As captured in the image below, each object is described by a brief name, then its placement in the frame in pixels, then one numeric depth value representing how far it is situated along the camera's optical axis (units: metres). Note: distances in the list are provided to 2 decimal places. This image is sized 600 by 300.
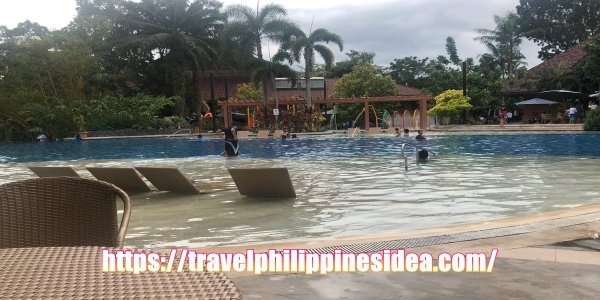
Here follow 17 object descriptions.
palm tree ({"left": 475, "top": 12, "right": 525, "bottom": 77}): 48.26
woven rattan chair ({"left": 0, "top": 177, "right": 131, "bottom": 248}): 2.86
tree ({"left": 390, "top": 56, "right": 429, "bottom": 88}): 52.75
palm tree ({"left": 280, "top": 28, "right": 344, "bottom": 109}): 35.47
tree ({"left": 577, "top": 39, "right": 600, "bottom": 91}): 30.57
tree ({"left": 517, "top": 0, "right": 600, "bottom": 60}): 47.84
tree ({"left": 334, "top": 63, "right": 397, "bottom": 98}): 40.65
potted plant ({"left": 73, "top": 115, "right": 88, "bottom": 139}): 35.95
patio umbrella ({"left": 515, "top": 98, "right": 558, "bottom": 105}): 34.56
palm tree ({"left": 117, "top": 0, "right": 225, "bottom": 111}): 42.44
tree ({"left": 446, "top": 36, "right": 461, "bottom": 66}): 53.72
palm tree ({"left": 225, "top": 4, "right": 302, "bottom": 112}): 35.09
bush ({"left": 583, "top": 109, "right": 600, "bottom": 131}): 25.36
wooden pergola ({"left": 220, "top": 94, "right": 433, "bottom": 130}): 34.53
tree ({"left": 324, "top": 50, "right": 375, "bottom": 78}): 56.80
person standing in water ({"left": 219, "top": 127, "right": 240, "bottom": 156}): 17.34
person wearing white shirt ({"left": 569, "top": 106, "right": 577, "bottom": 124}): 31.39
